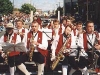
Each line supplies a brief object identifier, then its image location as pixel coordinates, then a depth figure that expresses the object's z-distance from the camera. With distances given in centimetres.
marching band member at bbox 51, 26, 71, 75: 409
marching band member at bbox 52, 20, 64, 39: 561
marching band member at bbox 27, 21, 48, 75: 405
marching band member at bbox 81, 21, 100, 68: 388
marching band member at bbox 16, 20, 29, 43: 459
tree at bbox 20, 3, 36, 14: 7366
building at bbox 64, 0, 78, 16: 4959
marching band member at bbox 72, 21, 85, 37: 550
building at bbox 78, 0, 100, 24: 3332
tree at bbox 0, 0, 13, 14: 4078
